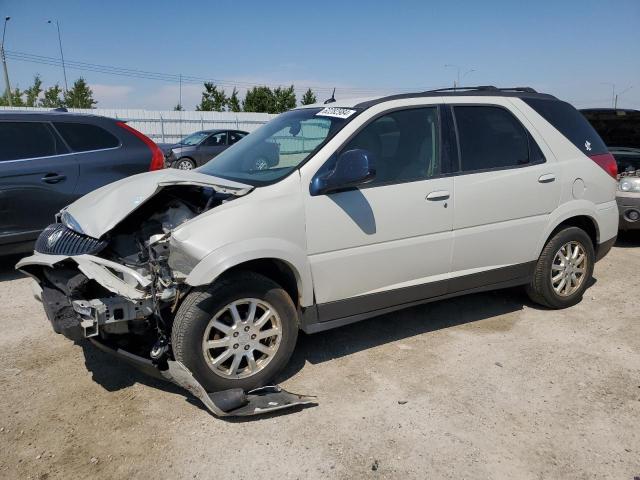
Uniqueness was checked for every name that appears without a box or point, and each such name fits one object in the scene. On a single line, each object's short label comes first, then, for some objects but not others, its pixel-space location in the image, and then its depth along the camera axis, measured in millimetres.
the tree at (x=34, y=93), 46312
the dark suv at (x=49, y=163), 5559
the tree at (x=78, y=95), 41781
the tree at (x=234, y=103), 48938
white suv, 3150
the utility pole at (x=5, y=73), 34812
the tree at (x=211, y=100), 47594
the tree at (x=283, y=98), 48875
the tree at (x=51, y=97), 44678
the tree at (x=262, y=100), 48406
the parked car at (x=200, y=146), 17531
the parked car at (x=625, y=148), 6891
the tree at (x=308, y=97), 50006
